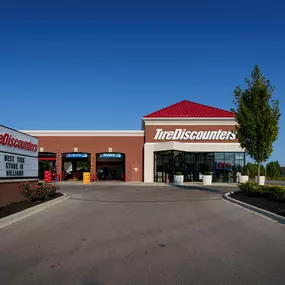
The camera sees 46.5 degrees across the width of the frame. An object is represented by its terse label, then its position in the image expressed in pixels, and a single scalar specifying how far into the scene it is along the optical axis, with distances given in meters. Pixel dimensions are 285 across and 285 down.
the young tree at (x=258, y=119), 19.27
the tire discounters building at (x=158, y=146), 36.75
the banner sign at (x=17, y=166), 13.32
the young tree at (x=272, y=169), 60.94
